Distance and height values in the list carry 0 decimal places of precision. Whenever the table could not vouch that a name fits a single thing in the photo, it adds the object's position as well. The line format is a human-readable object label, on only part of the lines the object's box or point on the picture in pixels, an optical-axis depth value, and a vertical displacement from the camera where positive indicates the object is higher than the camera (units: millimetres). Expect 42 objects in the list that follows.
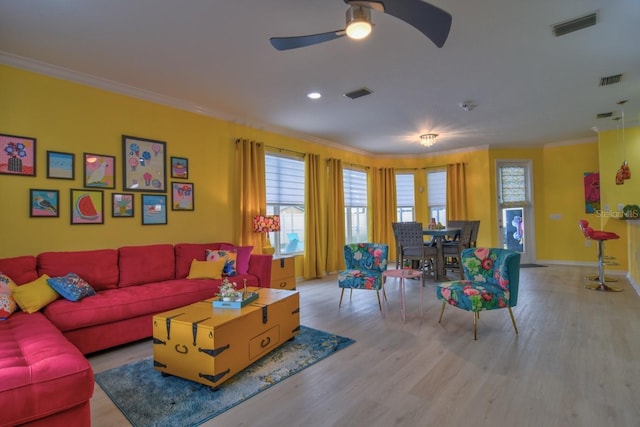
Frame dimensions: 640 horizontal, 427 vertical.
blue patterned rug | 1997 -1145
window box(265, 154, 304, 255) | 5648 +351
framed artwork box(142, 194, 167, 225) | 4031 +151
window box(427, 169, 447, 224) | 7910 +534
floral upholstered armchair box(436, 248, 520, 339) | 3094 -683
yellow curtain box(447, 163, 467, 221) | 7473 +540
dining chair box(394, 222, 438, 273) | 5523 -446
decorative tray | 2668 -670
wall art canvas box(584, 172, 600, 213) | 6715 +458
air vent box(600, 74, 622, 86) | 3742 +1525
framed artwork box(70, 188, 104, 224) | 3490 +175
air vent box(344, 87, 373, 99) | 4035 +1539
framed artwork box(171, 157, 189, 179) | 4305 +698
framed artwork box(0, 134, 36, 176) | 3076 +647
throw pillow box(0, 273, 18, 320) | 2502 -577
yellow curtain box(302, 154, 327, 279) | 6086 -121
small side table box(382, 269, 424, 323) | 3617 -628
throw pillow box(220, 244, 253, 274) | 4172 -469
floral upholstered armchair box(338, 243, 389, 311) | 3986 -627
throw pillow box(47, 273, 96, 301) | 2879 -561
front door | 7434 +163
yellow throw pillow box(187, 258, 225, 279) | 3843 -572
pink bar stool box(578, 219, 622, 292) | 4809 -499
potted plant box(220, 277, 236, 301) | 2732 -595
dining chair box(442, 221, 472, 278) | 5750 -494
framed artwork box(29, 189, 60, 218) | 3232 +197
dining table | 5664 -702
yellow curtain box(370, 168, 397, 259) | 7918 +298
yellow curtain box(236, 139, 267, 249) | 5004 +472
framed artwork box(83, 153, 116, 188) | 3590 +569
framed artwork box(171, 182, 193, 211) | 4297 +325
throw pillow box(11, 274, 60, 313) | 2668 -586
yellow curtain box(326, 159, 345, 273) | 6566 +65
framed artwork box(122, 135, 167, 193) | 3883 +687
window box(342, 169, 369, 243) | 7348 +292
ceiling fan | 1874 +1178
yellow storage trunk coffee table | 2230 -848
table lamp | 4863 -79
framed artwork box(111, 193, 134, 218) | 3779 +193
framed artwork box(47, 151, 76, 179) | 3346 +590
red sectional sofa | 1542 -699
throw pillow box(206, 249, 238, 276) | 4035 -463
